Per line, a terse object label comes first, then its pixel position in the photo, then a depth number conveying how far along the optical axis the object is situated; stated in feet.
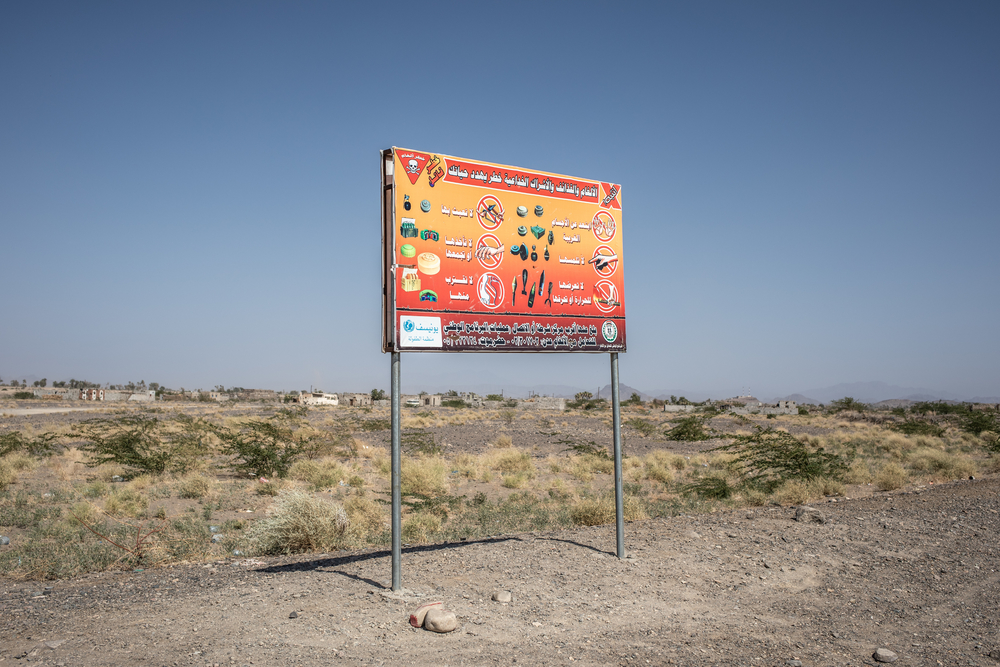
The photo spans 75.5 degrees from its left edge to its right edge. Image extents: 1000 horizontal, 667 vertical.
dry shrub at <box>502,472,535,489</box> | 62.34
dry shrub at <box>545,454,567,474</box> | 75.72
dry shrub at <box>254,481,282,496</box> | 57.16
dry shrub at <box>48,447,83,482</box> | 66.28
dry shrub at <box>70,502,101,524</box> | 42.14
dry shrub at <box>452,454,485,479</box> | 69.46
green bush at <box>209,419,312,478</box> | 67.41
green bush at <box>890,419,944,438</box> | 116.06
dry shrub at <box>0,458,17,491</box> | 57.77
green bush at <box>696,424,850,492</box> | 53.11
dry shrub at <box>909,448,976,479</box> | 59.16
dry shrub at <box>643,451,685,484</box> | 67.05
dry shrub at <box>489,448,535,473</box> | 75.66
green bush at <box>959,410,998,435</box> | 106.60
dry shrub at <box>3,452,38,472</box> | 68.08
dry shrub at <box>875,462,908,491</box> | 51.85
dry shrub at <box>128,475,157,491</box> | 58.75
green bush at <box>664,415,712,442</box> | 113.09
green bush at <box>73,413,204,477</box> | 67.41
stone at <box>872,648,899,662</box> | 16.96
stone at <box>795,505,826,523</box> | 33.58
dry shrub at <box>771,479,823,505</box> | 44.19
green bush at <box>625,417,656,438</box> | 127.24
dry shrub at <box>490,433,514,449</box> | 104.23
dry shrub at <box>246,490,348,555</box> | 32.63
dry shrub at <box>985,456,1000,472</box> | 65.78
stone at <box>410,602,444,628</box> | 18.54
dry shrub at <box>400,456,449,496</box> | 58.49
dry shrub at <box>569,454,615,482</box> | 70.49
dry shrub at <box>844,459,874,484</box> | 58.59
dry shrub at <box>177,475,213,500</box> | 55.06
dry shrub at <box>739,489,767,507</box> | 45.62
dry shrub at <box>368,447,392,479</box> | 69.88
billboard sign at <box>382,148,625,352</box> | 22.93
